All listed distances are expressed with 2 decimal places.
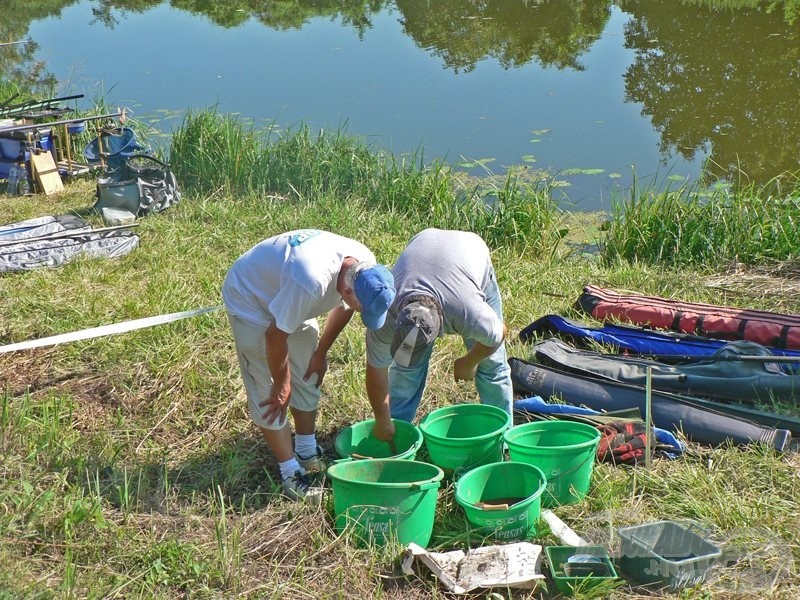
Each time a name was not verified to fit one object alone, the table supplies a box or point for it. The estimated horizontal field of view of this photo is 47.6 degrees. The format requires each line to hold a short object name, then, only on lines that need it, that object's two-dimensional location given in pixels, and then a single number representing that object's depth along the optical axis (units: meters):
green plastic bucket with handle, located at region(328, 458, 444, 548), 2.99
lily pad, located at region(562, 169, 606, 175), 8.45
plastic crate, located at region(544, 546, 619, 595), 2.82
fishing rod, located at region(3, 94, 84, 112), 8.52
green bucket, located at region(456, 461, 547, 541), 3.04
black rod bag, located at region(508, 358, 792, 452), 3.66
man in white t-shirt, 2.97
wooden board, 7.89
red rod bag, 4.52
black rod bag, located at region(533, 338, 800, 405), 4.02
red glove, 3.58
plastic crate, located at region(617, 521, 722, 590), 2.80
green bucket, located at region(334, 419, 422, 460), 3.50
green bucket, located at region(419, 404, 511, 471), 3.38
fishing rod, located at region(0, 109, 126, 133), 7.79
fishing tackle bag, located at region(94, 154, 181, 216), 6.89
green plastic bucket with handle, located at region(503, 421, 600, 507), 3.24
